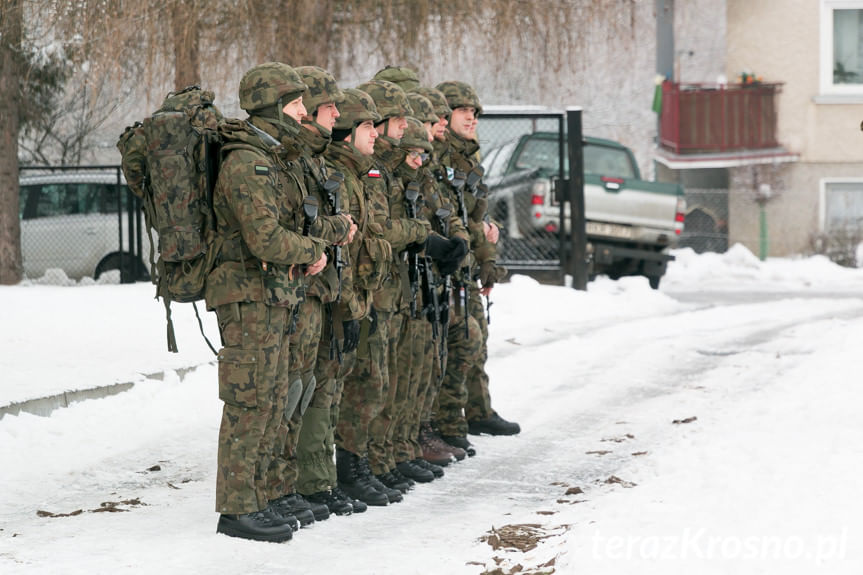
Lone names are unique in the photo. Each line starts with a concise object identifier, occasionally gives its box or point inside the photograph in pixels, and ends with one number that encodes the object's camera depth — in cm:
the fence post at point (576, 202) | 3231
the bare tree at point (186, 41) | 2597
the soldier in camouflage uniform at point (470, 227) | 1595
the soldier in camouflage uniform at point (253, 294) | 1105
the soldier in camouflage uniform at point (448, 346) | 1514
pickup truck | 3366
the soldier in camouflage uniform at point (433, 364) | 1480
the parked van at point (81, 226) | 3491
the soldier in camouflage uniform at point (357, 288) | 1275
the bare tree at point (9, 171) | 3362
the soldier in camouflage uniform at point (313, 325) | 1187
